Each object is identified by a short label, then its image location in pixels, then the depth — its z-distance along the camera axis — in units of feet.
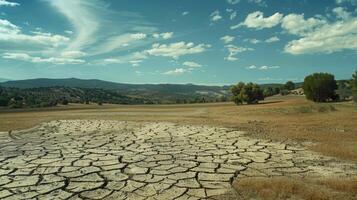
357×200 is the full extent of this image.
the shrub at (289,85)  229.93
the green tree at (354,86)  101.18
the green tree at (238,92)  158.51
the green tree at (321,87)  124.57
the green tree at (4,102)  150.94
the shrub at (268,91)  208.91
